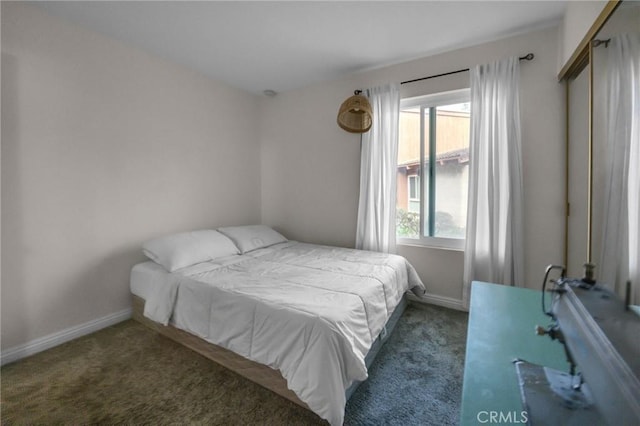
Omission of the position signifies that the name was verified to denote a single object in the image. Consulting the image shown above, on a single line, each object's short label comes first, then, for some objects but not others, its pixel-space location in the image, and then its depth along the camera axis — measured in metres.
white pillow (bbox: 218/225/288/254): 2.90
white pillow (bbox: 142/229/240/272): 2.25
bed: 1.31
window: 2.70
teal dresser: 0.66
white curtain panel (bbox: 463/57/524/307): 2.29
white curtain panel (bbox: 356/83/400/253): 2.82
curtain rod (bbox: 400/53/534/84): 2.25
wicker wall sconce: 2.08
